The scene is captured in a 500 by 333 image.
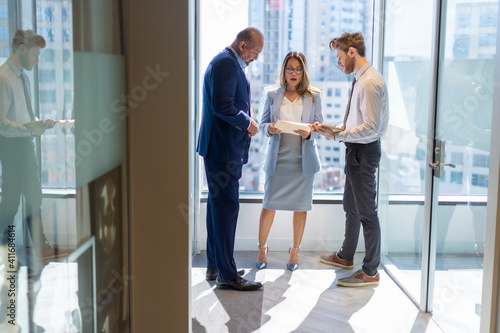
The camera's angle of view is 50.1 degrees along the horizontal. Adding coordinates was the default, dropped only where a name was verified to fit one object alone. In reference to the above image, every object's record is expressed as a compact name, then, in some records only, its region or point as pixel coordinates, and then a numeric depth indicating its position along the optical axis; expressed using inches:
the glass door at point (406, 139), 134.2
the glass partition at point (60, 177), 44.8
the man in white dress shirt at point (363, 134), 136.9
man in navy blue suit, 133.0
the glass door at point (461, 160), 102.4
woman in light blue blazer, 158.7
